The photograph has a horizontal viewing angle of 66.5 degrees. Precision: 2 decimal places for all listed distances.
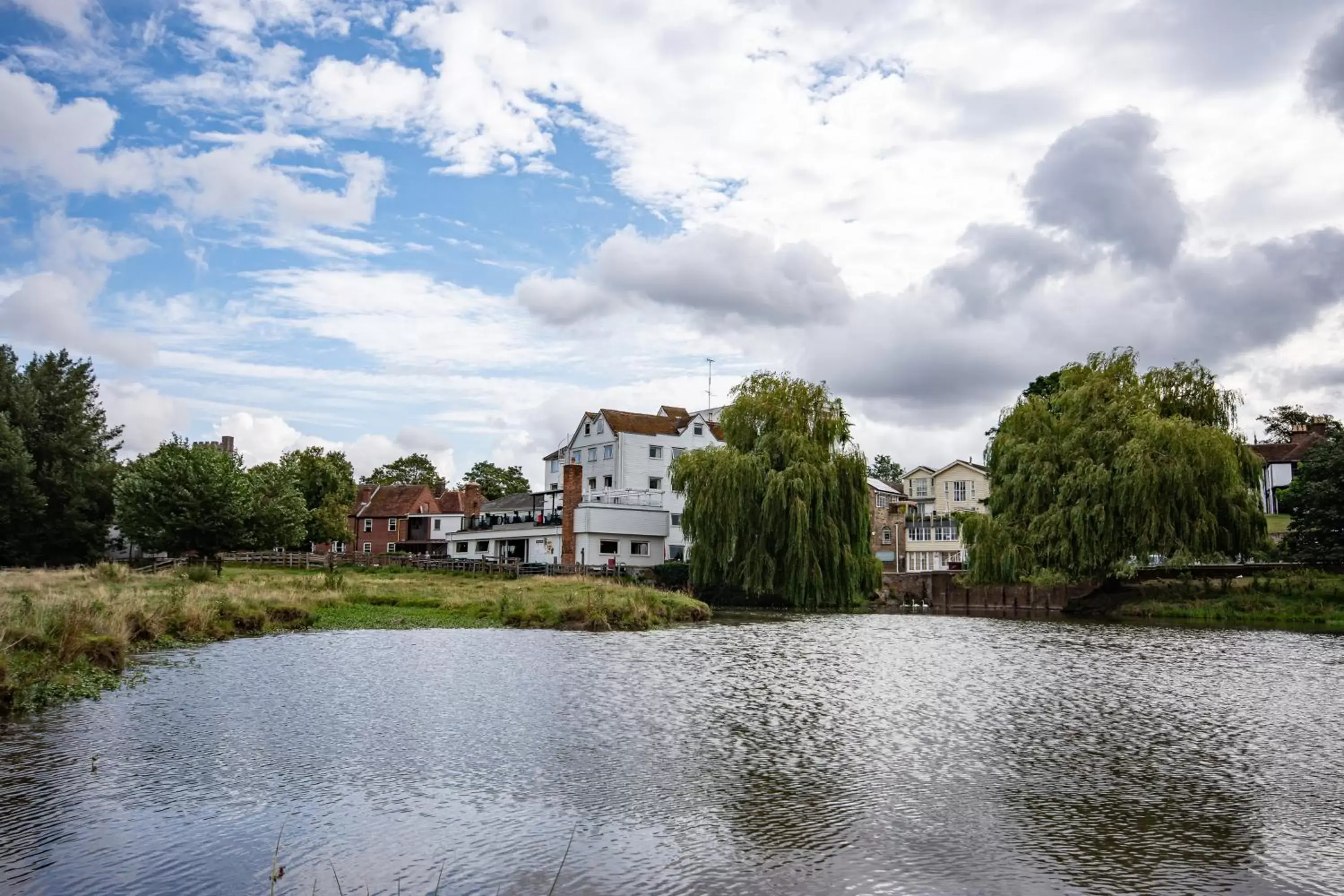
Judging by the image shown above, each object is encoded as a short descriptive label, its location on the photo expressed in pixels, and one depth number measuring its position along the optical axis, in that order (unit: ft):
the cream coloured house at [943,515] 273.13
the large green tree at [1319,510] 149.59
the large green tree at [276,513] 189.47
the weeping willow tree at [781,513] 165.17
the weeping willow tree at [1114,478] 148.56
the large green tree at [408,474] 393.50
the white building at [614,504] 221.66
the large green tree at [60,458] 201.87
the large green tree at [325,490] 294.87
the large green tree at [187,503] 174.09
